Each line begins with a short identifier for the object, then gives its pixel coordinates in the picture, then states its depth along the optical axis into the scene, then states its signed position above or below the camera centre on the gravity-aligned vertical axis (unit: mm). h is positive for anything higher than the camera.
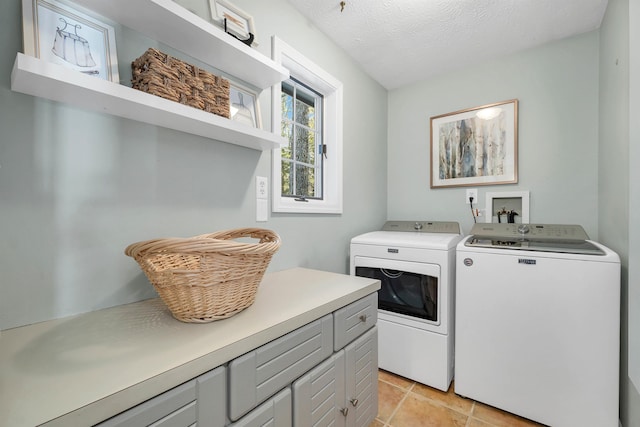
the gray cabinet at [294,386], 598 -513
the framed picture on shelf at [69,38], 786 +540
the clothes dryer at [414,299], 1722 -618
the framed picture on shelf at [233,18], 1230 +897
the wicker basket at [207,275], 718 -188
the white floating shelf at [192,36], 916 +681
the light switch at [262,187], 1479 +119
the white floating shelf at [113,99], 696 +345
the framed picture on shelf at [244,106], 1290 +507
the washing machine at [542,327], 1334 -655
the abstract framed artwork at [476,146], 2146 +502
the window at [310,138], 1832 +531
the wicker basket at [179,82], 918 +465
